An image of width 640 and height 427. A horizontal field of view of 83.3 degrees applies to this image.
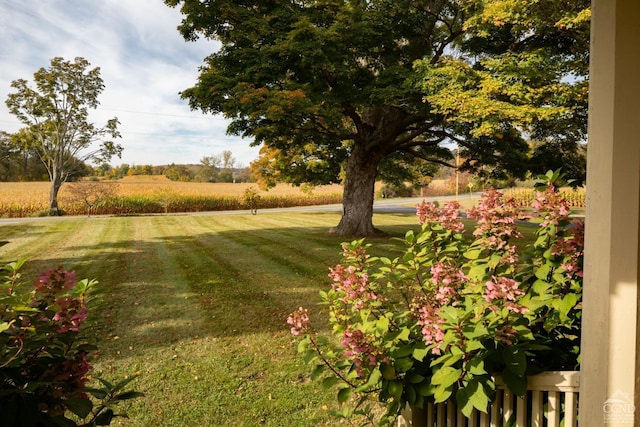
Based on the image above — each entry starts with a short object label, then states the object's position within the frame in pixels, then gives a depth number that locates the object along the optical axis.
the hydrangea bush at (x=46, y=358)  1.17
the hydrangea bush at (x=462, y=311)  1.42
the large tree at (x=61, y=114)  19.14
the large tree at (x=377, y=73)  7.65
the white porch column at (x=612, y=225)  1.24
